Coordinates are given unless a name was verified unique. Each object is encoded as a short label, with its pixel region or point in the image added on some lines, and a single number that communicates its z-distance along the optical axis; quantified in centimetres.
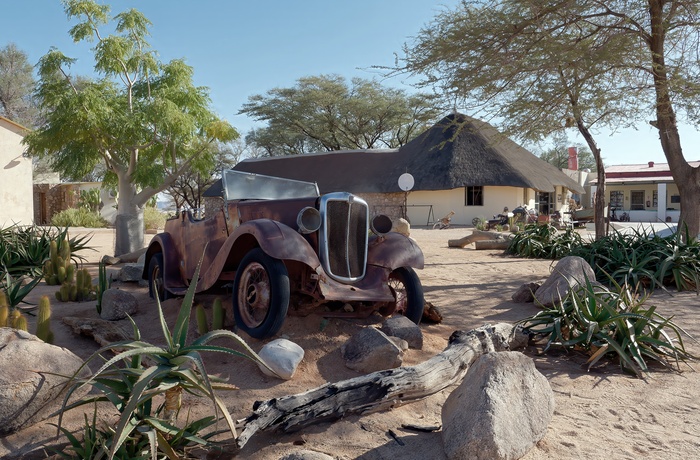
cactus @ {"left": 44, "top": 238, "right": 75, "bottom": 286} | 776
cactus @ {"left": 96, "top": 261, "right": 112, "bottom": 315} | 600
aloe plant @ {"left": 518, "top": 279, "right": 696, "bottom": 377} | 444
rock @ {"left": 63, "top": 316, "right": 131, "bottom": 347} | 474
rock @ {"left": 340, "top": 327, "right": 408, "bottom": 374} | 423
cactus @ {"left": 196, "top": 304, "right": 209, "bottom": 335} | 482
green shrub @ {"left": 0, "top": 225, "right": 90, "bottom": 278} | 807
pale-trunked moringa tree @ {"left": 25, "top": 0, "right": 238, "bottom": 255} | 1277
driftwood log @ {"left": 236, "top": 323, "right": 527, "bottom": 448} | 299
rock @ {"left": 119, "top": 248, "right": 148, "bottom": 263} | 1116
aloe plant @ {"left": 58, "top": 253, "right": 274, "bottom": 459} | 244
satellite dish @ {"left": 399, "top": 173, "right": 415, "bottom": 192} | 2592
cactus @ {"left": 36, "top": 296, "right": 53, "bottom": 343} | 411
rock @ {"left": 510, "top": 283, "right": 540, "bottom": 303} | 730
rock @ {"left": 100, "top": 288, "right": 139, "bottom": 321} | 580
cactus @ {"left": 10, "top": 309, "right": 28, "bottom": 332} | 403
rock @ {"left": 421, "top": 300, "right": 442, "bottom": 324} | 586
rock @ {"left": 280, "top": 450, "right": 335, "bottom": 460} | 263
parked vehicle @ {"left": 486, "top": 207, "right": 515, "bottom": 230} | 2205
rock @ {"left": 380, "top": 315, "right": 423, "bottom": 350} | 481
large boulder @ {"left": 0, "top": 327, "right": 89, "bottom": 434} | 313
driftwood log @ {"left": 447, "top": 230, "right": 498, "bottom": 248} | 1519
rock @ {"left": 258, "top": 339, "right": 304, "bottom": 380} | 394
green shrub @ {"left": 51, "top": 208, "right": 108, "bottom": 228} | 2570
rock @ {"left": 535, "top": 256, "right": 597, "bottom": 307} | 641
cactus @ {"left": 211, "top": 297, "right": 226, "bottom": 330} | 489
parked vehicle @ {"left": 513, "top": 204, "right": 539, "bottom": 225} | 2231
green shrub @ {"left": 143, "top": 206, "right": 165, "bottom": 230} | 2536
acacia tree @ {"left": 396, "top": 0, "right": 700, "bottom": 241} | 901
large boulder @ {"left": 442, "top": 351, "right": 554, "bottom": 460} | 278
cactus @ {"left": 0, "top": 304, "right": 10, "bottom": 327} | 412
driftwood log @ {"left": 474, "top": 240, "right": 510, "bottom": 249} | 1419
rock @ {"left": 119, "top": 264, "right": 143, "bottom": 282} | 831
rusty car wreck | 450
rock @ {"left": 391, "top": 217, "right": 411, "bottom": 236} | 1678
